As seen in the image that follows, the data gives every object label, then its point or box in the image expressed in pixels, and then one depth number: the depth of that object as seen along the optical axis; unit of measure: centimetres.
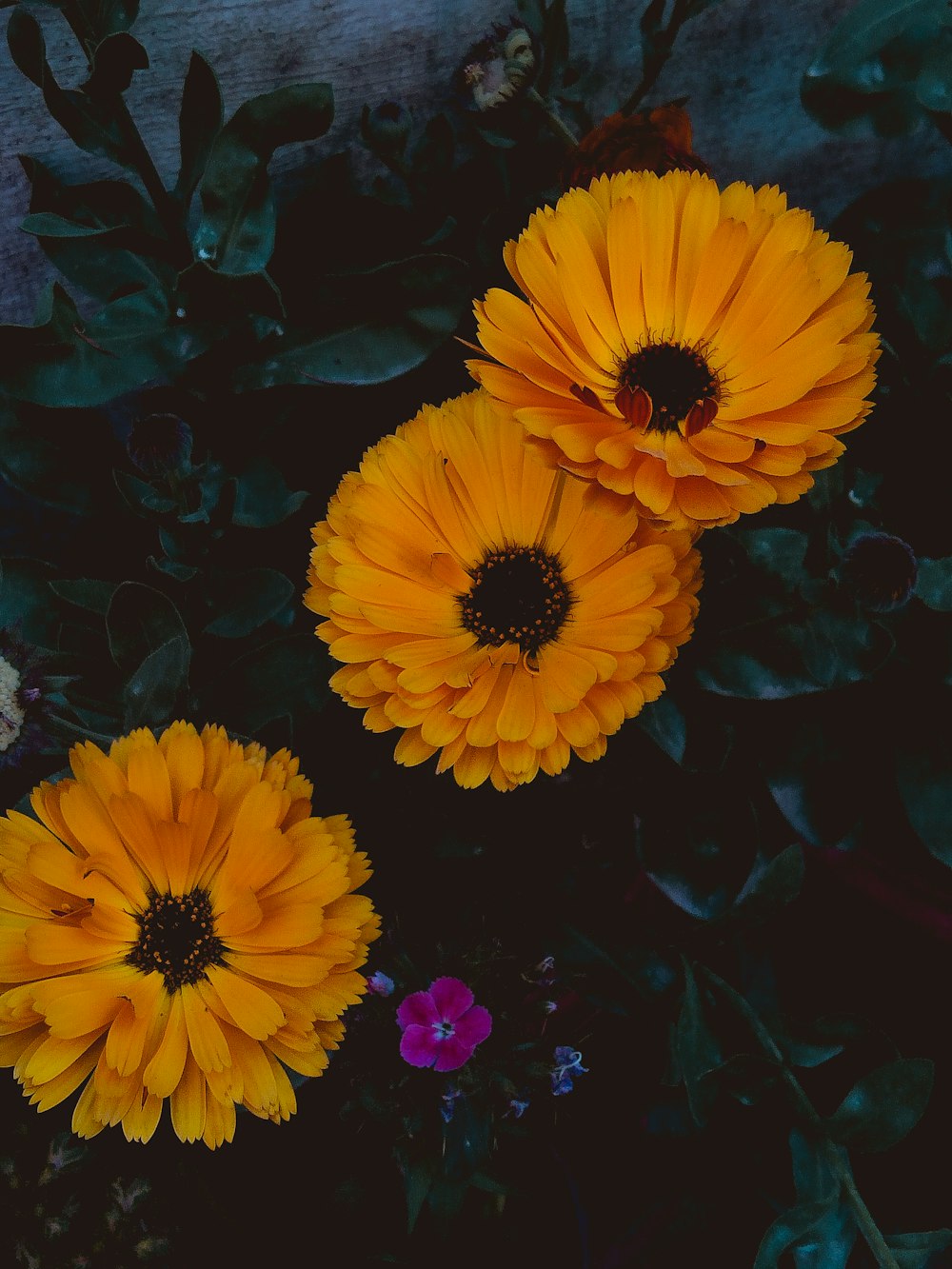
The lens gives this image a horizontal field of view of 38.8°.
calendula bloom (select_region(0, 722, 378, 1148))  17
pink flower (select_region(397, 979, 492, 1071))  19
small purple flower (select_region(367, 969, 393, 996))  21
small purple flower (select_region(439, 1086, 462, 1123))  20
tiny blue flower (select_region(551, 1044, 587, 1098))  21
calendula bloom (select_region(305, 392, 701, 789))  18
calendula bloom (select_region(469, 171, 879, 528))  16
